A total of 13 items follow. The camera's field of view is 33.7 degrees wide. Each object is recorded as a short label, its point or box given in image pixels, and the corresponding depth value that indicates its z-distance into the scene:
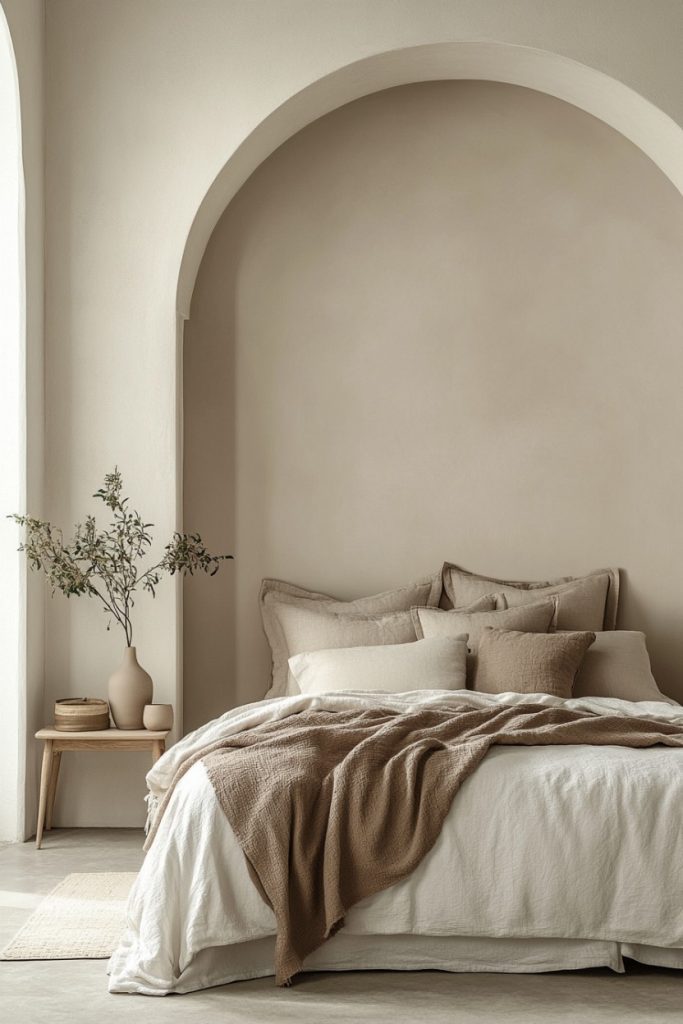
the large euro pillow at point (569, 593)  5.02
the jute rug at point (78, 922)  3.31
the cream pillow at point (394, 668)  4.47
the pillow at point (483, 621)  4.84
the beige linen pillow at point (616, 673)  4.66
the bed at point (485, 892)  3.05
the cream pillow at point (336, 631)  4.89
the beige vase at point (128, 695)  4.66
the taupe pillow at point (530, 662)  4.44
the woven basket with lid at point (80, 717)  4.60
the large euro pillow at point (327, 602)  5.11
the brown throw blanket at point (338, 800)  3.08
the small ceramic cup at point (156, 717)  4.59
